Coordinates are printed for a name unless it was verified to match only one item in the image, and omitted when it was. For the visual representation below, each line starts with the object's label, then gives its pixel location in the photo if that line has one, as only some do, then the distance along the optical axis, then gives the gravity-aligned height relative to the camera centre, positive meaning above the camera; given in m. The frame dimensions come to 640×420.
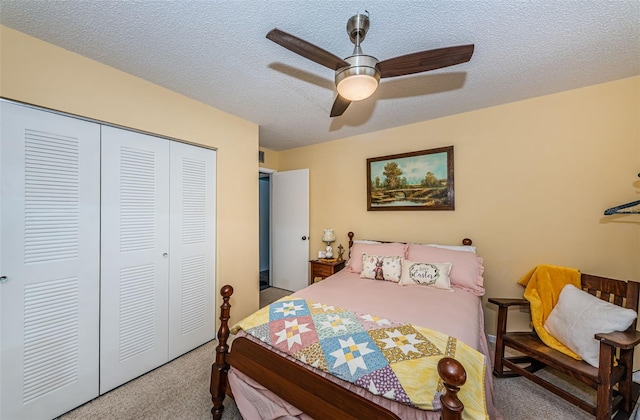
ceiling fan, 1.21 +0.81
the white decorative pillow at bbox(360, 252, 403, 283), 2.44 -0.61
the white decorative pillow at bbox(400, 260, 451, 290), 2.22 -0.62
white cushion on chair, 1.50 -0.74
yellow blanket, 1.91 -0.67
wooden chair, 1.40 -1.01
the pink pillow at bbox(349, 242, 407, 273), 2.64 -0.46
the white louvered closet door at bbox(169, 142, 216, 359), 2.23 -0.38
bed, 1.00 -0.78
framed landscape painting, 2.73 +0.36
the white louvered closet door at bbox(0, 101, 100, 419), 1.44 -0.34
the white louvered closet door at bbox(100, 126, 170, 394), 1.82 -0.37
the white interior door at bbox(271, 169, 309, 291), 3.81 -0.31
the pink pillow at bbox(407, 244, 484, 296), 2.22 -0.52
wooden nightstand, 3.17 -0.78
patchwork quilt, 1.01 -0.72
